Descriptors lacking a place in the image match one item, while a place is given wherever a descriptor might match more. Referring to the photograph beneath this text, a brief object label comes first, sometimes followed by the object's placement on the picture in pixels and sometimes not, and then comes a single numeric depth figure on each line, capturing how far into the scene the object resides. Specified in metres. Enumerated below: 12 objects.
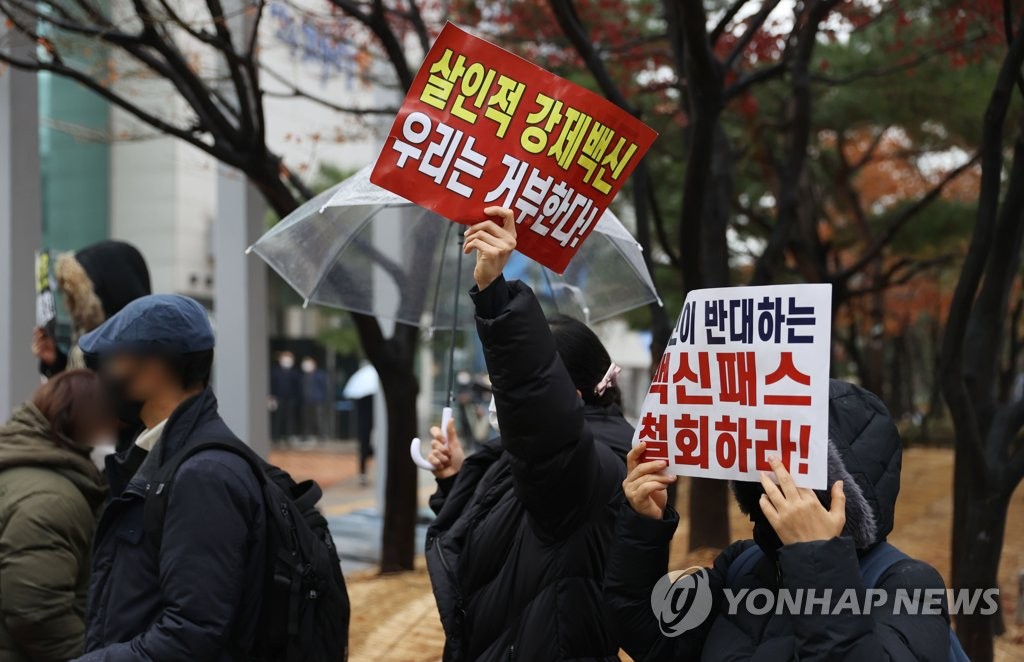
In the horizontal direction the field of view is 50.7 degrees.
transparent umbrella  4.29
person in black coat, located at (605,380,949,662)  1.95
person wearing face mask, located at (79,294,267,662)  2.45
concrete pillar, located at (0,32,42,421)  7.25
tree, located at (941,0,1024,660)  5.05
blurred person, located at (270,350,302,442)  22.73
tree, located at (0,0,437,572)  6.19
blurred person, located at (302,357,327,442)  23.25
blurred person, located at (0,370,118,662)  3.17
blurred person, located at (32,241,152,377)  5.07
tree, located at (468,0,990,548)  6.14
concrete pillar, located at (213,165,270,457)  8.40
